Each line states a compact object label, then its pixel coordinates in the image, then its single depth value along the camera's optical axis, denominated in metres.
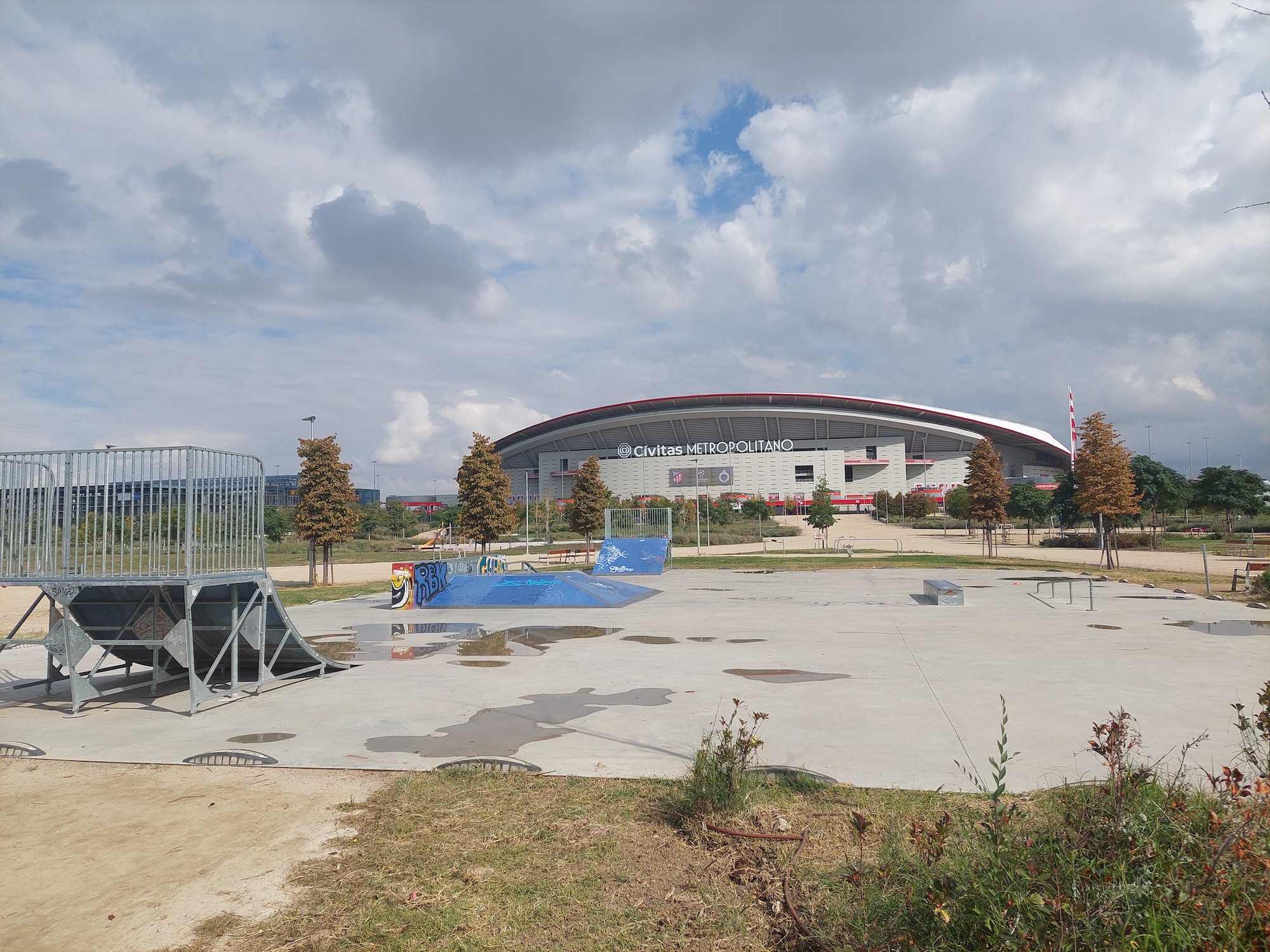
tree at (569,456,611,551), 43.38
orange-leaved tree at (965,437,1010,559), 42.12
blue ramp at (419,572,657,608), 20.17
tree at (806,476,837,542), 67.65
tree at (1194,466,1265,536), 53.84
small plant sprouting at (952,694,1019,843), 3.49
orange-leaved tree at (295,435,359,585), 31.86
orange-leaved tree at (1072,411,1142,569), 33.56
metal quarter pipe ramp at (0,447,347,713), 9.14
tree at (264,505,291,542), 67.06
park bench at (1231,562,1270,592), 21.21
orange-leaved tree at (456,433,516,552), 37.28
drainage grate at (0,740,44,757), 7.70
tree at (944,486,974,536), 74.12
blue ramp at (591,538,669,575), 32.78
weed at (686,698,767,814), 5.16
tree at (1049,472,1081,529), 54.69
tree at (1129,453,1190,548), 51.66
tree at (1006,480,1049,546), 67.62
